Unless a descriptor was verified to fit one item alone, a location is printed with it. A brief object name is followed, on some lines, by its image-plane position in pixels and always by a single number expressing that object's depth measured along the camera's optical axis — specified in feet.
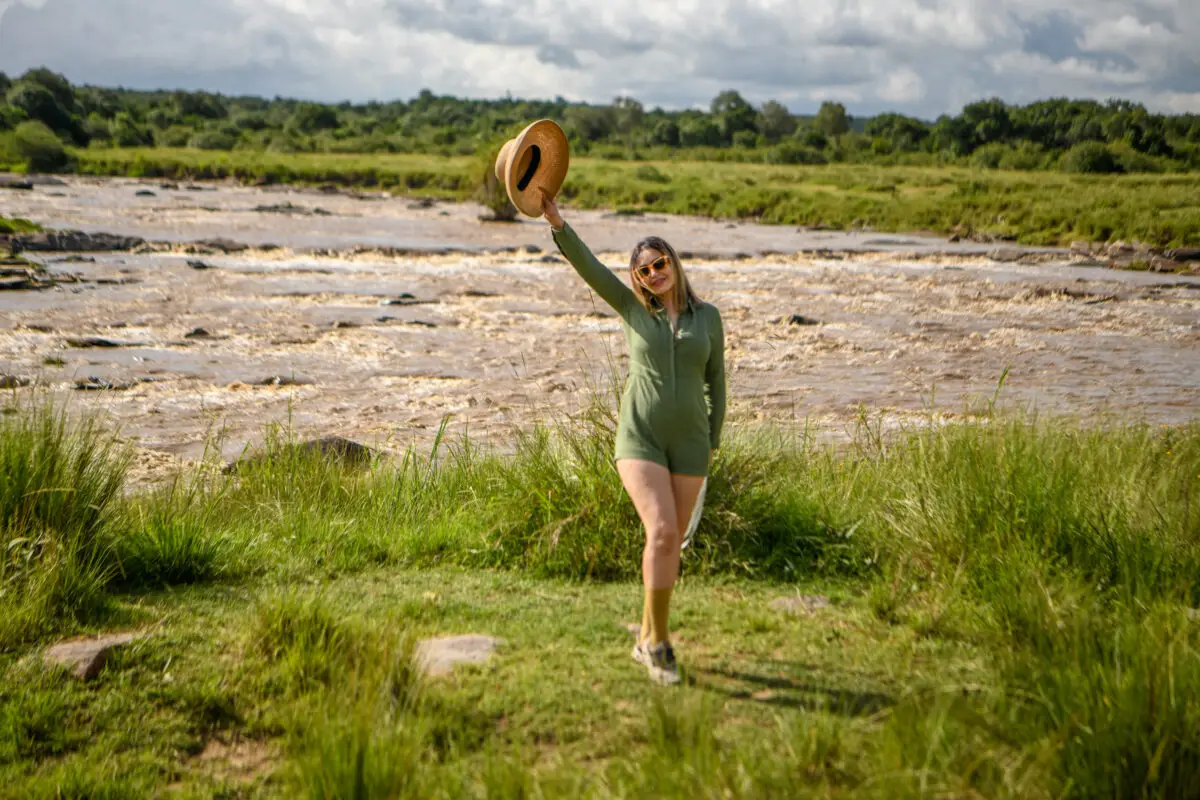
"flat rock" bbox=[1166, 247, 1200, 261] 93.35
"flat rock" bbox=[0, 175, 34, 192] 141.23
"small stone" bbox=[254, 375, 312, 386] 48.62
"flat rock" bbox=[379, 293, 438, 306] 70.71
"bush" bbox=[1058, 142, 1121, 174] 173.99
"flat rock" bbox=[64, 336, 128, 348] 53.62
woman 14.82
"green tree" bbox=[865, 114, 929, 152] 256.73
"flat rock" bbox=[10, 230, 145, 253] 84.23
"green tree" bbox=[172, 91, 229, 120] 388.16
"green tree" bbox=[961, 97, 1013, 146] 243.19
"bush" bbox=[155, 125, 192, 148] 258.16
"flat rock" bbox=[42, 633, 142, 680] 15.84
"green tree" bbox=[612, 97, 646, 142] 360.07
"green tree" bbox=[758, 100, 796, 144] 352.49
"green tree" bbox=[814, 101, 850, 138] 317.42
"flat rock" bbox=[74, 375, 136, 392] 45.14
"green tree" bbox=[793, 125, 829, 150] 262.67
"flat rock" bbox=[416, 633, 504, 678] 15.71
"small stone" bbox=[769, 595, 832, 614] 18.51
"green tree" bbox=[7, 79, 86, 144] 249.96
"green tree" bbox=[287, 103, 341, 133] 333.21
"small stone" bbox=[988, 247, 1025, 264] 98.17
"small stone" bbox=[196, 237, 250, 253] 92.17
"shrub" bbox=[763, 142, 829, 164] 228.02
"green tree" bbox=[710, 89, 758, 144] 323.16
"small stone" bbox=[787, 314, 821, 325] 66.12
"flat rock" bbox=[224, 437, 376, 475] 31.33
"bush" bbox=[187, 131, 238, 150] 243.40
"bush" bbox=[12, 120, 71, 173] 181.57
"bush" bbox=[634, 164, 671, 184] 165.89
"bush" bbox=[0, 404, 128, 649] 17.85
